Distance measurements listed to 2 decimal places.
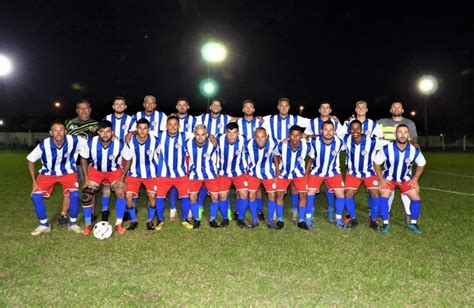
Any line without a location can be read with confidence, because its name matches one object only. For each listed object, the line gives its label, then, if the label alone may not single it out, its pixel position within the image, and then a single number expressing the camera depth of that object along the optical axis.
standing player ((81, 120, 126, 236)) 5.62
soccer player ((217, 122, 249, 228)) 5.95
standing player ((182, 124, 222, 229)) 5.85
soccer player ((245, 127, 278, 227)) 5.88
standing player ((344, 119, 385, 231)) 5.82
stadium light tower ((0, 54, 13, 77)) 22.62
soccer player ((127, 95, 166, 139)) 6.45
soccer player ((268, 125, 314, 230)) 5.91
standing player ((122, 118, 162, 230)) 5.74
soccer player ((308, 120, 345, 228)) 5.90
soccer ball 5.06
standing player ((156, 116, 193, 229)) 5.81
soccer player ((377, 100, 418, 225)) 6.12
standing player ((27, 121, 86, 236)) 5.43
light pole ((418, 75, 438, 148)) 29.67
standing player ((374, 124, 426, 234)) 5.60
